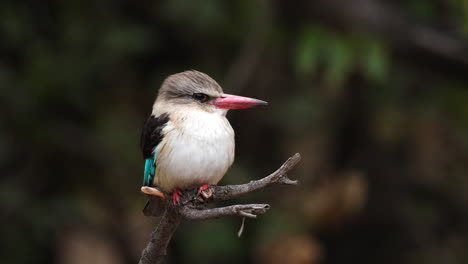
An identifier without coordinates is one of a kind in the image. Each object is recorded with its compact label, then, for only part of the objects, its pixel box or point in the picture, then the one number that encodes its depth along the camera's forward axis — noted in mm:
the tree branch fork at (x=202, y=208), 4770
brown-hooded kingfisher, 6184
